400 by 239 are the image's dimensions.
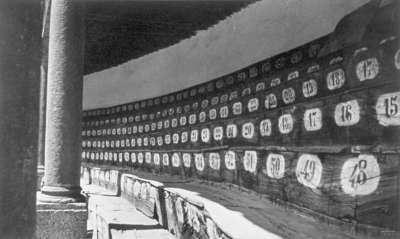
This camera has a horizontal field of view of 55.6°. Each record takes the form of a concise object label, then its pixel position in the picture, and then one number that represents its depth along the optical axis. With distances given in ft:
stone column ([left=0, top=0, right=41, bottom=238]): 5.77
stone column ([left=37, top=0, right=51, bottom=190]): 25.34
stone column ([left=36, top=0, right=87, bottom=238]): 13.14
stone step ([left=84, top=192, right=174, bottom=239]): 13.44
